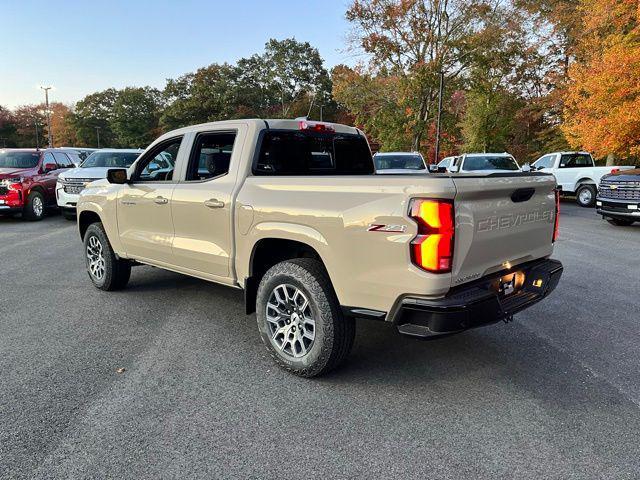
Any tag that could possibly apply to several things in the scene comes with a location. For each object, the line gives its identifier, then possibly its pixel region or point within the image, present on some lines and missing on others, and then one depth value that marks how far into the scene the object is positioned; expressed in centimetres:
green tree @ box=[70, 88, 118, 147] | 8725
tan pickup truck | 282
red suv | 1223
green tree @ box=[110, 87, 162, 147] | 8109
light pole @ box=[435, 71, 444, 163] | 2639
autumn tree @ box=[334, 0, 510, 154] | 2716
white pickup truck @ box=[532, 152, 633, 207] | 1675
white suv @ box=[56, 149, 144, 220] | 1195
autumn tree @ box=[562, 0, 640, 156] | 1407
